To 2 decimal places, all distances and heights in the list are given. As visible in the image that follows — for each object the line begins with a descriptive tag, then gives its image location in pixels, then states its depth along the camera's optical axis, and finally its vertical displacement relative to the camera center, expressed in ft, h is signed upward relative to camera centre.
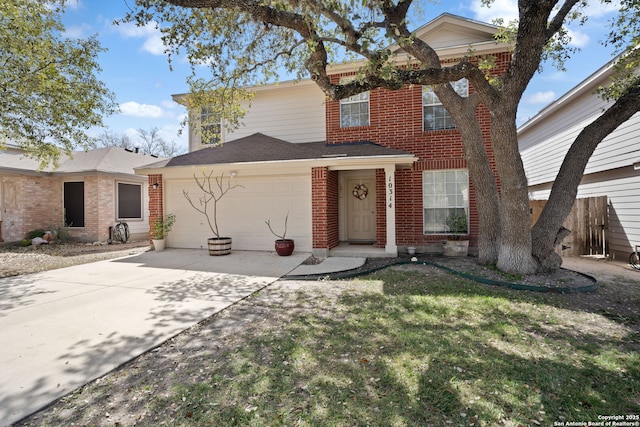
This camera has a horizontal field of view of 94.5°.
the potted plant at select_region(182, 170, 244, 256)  31.96 +2.26
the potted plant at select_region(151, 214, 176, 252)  32.44 -1.59
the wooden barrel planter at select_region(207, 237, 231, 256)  28.96 -3.08
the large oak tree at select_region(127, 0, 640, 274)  17.39 +8.18
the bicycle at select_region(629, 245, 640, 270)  23.97 -4.04
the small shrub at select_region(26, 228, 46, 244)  37.53 -2.12
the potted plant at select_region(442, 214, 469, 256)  27.17 -2.44
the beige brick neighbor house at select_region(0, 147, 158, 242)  37.37 +2.78
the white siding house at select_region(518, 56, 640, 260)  25.22 +5.29
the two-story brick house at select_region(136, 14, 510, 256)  28.40 +4.32
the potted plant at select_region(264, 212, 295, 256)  28.19 -3.14
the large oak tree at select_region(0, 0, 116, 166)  22.26 +10.92
